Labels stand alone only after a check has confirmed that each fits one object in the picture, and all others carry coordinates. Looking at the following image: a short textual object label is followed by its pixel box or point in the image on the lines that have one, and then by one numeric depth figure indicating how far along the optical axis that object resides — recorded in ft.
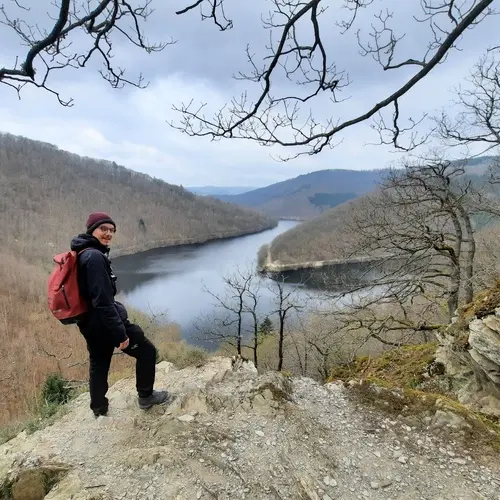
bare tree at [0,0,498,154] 6.84
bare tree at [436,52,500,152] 23.03
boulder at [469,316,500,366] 11.42
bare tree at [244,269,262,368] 86.46
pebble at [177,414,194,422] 10.67
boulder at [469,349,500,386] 11.44
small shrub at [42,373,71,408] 14.83
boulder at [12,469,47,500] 9.14
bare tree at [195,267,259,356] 76.28
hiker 9.39
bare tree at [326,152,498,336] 23.48
